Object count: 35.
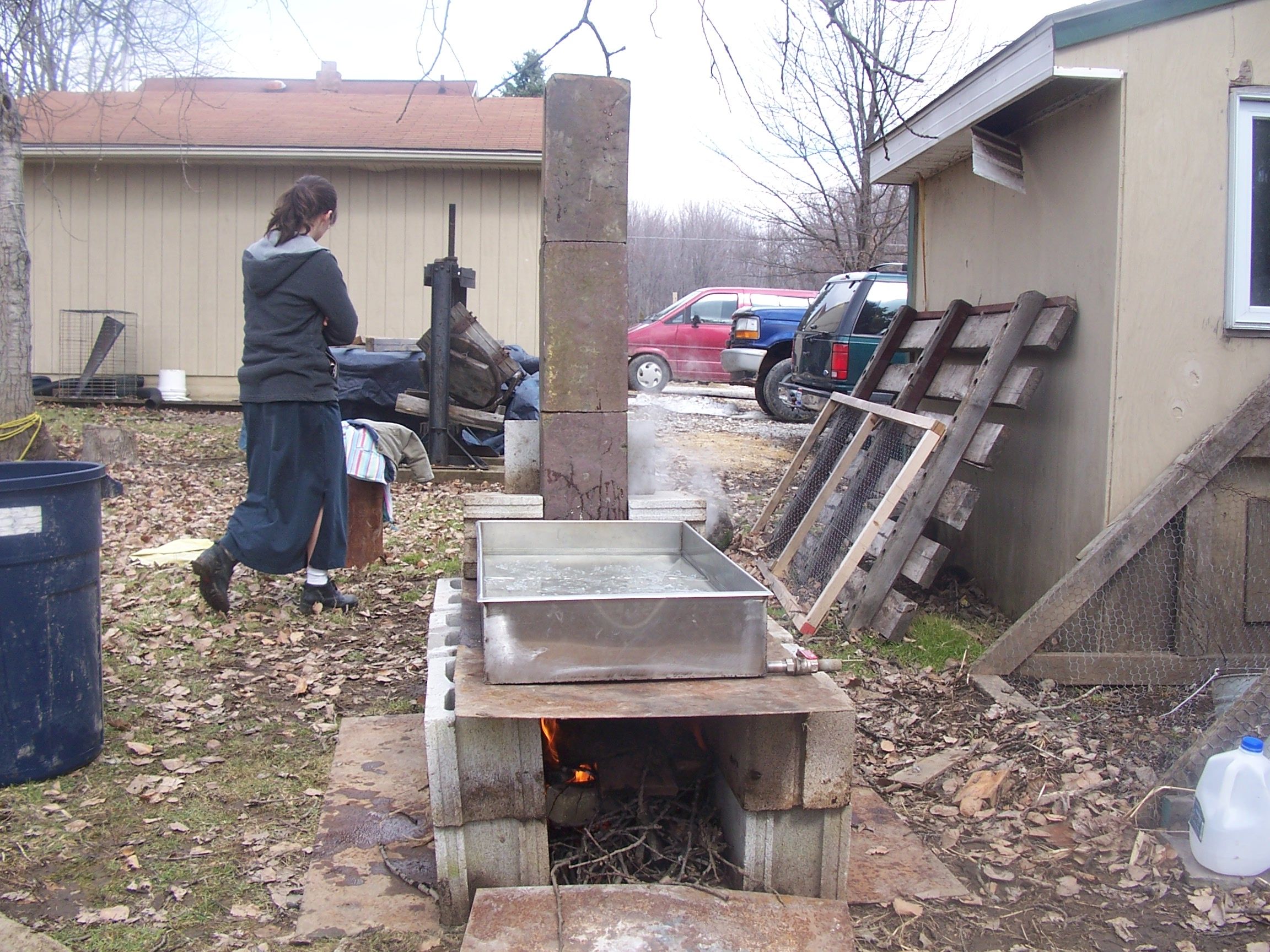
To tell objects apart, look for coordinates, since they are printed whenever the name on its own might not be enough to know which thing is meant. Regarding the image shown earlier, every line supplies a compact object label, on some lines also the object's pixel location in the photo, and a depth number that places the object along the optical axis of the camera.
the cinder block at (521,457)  4.23
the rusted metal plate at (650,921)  2.47
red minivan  18.36
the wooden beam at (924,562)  5.25
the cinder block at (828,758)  2.64
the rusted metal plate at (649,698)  2.44
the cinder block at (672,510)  3.92
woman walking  4.97
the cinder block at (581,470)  3.99
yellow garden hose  5.39
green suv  10.58
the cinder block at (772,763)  2.68
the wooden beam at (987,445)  5.13
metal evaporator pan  2.56
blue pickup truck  15.47
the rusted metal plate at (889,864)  3.02
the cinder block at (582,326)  3.98
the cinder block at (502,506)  3.81
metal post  9.09
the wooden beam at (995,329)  5.03
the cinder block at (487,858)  2.70
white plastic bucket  13.52
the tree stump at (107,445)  9.25
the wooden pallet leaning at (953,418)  5.14
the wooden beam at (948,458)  5.28
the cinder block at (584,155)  3.93
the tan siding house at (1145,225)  4.62
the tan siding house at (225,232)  13.52
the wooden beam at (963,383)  5.10
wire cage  13.39
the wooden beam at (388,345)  11.07
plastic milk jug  3.10
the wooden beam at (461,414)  9.52
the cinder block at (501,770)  2.62
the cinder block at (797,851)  2.76
